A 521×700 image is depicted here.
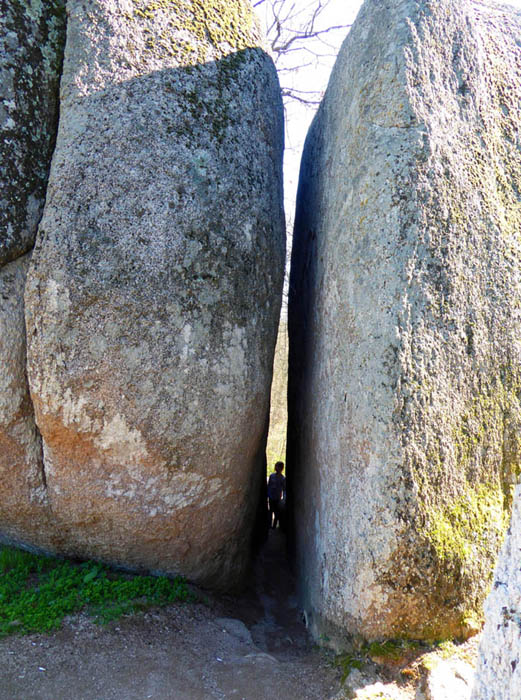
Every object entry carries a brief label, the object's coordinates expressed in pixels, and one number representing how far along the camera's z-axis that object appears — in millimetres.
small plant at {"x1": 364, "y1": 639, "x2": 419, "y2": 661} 3377
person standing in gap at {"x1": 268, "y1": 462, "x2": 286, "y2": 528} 7102
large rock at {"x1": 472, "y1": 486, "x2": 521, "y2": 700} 1384
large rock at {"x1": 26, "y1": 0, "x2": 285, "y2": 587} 3844
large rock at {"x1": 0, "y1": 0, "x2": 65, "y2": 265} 3984
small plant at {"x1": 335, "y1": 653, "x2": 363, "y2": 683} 3398
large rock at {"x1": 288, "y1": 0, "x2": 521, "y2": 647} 3439
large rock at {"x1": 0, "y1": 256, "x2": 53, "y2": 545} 3961
